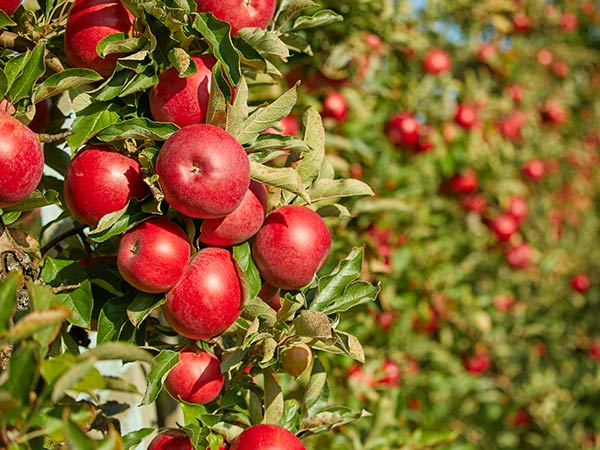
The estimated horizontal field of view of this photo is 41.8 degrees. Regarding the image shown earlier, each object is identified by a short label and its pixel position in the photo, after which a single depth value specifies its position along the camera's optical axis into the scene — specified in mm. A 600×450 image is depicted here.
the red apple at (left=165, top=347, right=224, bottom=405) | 983
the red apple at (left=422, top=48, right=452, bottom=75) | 2898
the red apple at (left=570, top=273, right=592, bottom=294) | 3637
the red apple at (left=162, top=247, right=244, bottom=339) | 927
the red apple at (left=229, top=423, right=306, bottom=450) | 951
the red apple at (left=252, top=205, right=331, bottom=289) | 977
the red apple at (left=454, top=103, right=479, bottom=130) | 2920
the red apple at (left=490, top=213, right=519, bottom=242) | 3199
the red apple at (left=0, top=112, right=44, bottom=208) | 829
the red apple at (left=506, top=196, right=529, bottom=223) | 3258
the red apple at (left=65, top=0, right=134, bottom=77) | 933
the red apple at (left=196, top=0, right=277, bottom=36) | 995
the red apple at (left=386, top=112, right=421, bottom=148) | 2514
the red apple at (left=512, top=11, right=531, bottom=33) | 3701
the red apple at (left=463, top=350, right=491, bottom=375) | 3080
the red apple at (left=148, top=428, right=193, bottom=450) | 959
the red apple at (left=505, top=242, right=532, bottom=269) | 3283
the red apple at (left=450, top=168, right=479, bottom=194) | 2908
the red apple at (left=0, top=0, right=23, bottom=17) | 907
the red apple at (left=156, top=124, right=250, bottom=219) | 869
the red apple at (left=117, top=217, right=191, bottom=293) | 897
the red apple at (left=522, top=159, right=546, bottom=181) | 3627
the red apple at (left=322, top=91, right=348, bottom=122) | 2119
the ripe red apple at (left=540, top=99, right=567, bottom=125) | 3906
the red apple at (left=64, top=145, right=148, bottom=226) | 911
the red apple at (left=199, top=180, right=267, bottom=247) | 952
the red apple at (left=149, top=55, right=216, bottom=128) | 939
